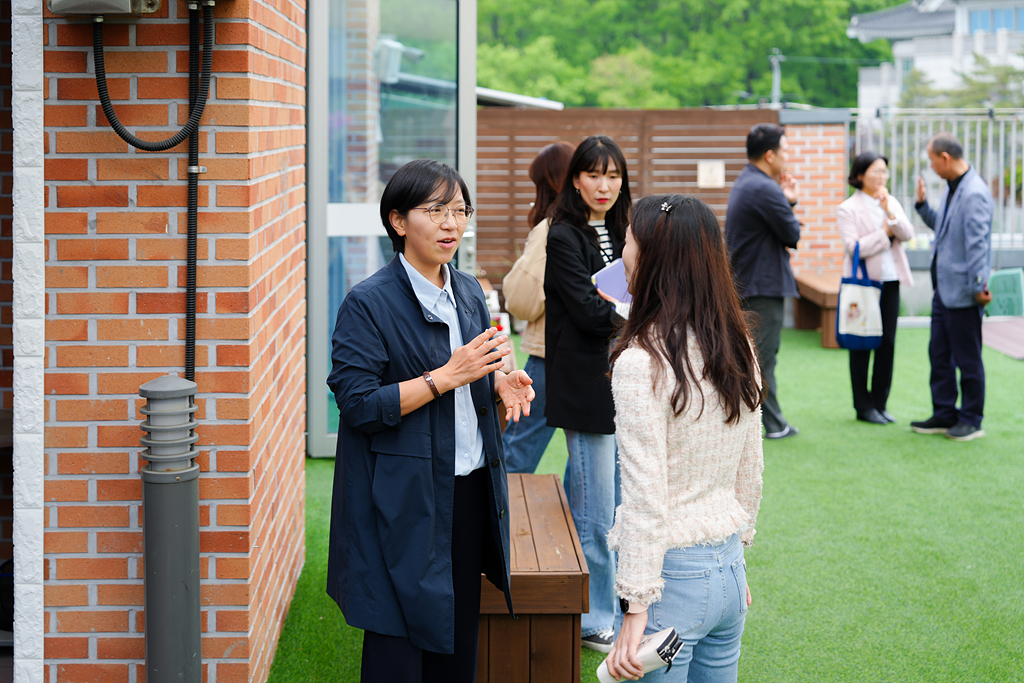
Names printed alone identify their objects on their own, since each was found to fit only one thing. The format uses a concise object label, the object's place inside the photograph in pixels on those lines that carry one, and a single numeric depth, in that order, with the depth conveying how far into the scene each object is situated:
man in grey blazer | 6.59
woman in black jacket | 3.58
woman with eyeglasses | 2.44
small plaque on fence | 11.81
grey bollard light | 2.66
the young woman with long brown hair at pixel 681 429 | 2.09
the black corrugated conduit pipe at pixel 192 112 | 2.58
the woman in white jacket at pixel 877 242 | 7.08
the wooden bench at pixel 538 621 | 3.21
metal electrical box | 2.49
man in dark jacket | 6.48
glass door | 6.01
